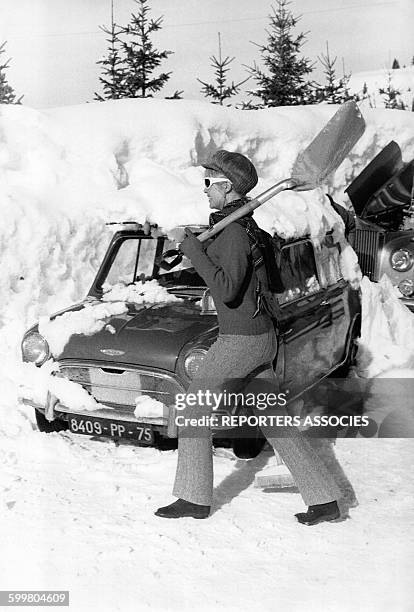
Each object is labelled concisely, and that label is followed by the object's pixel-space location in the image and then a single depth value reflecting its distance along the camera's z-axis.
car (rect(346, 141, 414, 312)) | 8.67
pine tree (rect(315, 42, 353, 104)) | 14.94
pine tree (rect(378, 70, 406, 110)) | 19.42
